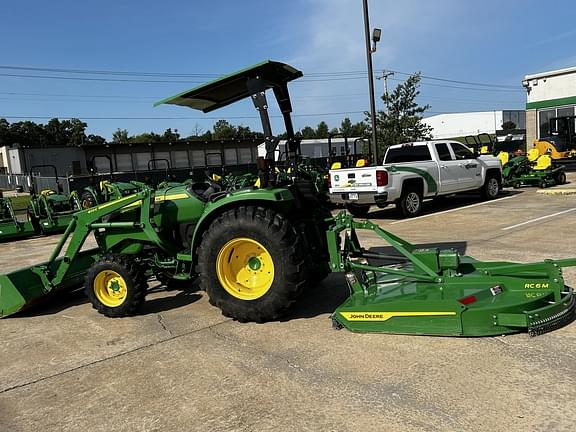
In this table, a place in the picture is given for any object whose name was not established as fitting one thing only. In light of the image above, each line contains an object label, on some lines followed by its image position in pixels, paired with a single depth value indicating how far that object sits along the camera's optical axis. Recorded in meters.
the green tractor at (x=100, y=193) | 15.88
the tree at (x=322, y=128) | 100.68
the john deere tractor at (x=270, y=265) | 4.04
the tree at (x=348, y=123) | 100.12
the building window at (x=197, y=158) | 55.44
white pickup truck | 11.84
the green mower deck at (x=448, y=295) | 3.90
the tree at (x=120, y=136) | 106.82
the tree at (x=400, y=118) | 23.89
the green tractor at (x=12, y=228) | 12.83
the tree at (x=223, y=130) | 97.75
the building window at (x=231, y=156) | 57.58
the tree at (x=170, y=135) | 101.57
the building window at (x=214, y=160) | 58.16
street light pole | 16.66
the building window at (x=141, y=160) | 51.51
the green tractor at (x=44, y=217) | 13.46
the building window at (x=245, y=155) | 57.84
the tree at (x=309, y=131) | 93.09
